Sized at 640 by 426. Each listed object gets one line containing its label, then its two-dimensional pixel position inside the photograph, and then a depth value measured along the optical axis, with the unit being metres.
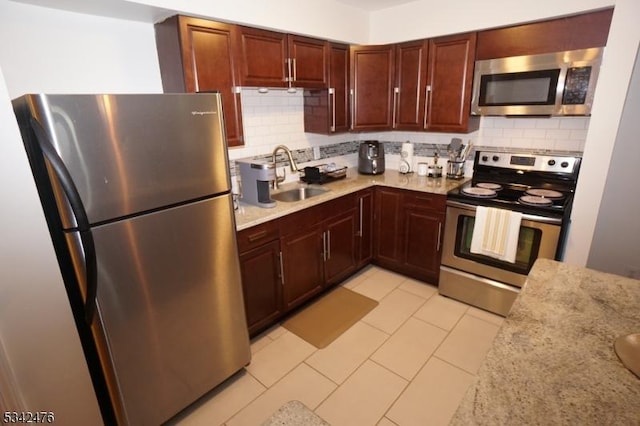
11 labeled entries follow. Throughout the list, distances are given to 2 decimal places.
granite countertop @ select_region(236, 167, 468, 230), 2.18
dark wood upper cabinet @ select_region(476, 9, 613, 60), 2.11
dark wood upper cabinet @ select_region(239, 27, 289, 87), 2.18
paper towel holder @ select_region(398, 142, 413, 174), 3.29
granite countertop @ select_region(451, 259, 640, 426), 0.73
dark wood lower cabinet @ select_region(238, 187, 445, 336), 2.25
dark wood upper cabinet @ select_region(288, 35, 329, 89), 2.48
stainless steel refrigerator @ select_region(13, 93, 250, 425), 1.24
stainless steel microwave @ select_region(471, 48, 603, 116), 2.19
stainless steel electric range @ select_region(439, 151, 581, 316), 2.27
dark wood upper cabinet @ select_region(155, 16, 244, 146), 1.91
